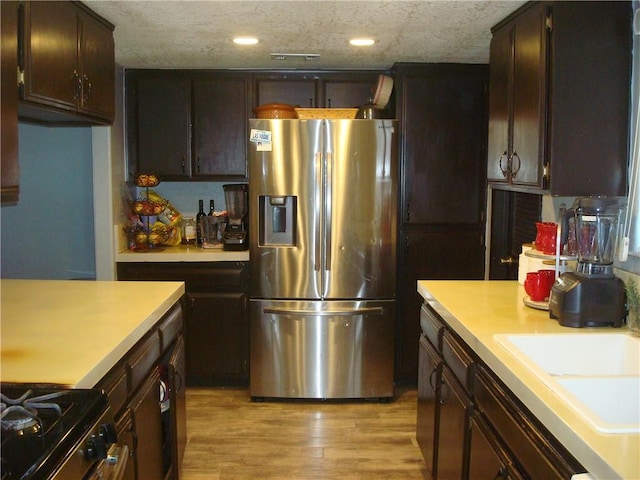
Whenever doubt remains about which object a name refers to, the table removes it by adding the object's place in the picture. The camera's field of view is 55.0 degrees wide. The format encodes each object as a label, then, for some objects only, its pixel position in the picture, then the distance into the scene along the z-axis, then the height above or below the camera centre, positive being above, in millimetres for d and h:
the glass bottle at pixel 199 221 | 4230 -182
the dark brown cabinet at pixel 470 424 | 1448 -680
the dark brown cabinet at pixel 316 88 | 4023 +706
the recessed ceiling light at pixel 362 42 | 3197 +815
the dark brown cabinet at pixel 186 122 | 4008 +479
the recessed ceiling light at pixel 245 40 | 3166 +807
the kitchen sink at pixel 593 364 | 1610 -498
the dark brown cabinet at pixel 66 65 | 2111 +502
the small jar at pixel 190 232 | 4266 -258
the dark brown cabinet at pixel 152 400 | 1864 -717
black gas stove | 1157 -488
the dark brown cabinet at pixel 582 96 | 2215 +367
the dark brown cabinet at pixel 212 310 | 3840 -724
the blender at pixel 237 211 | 3967 -105
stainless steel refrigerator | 3568 -365
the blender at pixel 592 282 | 2088 -292
